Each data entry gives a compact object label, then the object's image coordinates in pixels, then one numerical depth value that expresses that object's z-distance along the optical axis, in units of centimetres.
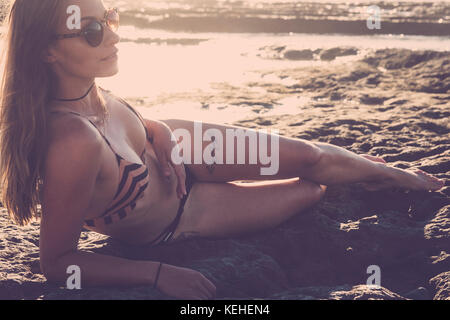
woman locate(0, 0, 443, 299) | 230
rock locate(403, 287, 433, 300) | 245
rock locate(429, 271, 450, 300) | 247
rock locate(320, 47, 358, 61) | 850
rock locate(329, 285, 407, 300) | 231
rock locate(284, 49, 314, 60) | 870
